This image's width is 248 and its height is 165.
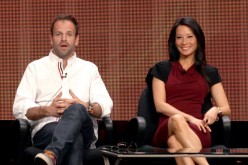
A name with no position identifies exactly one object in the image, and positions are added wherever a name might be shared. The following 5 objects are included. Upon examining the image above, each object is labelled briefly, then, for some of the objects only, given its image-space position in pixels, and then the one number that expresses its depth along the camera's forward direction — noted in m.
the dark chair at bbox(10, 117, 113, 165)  9.74
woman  10.48
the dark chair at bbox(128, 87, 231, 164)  10.09
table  8.59
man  9.74
